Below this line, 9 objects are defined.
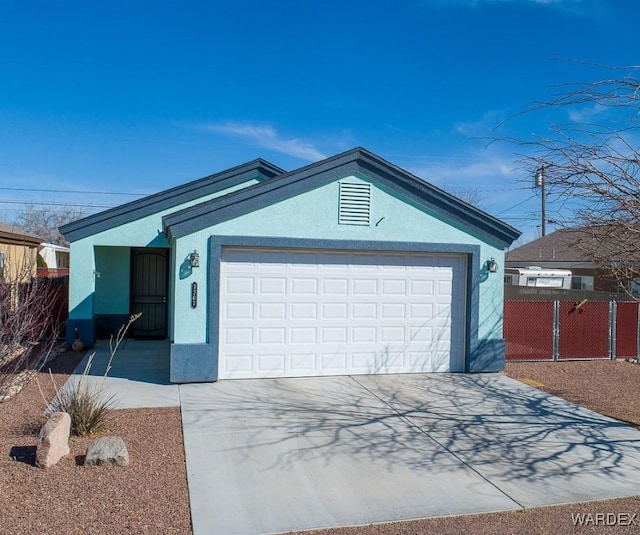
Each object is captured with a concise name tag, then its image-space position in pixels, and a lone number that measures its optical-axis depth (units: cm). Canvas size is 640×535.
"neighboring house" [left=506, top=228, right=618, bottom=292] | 2553
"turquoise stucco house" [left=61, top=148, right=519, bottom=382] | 937
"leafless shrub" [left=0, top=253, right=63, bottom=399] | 758
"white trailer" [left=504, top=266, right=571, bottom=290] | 2327
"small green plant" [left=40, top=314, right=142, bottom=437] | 639
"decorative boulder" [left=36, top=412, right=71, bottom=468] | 538
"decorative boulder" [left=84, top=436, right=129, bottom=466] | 548
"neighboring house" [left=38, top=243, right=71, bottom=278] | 2193
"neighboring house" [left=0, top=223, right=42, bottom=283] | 1639
